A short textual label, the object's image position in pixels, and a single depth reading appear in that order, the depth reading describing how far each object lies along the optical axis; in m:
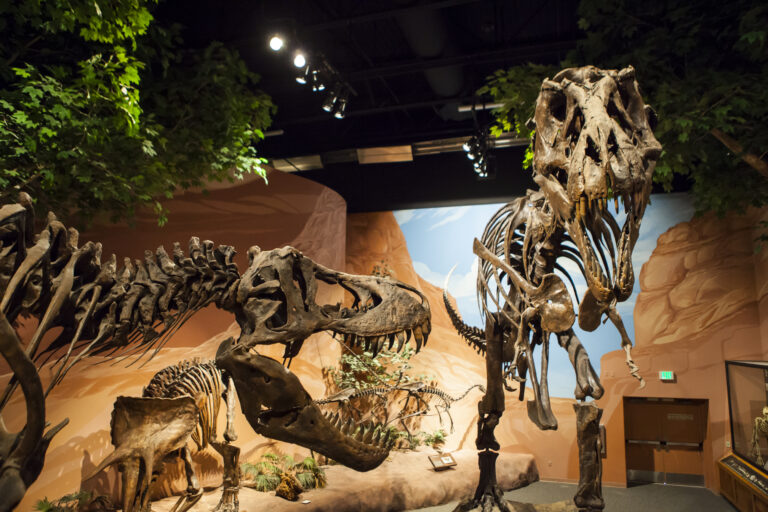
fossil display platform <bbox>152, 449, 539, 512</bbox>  5.32
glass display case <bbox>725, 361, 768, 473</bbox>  5.25
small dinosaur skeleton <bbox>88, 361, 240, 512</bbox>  4.07
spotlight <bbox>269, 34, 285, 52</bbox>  5.40
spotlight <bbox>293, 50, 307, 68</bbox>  5.55
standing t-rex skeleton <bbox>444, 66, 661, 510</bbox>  2.74
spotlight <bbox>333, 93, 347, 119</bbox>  6.44
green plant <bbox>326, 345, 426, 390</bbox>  7.74
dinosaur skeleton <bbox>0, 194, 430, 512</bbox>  2.00
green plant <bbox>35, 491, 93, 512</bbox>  4.40
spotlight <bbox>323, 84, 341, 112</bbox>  6.31
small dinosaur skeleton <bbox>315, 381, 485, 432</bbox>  6.36
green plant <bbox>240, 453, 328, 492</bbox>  5.84
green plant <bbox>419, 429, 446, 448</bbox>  7.77
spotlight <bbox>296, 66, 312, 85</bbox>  5.93
